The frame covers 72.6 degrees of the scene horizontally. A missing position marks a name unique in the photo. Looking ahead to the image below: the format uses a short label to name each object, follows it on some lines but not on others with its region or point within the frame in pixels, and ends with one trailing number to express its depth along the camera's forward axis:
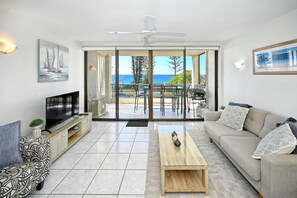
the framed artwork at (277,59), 3.21
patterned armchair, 2.03
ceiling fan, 2.95
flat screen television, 3.67
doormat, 5.96
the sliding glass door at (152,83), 6.43
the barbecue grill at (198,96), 6.59
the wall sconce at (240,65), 4.85
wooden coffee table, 2.42
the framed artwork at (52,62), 3.99
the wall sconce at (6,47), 2.97
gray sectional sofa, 2.05
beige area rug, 2.45
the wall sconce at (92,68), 6.52
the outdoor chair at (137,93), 6.61
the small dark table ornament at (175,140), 3.11
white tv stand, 3.37
